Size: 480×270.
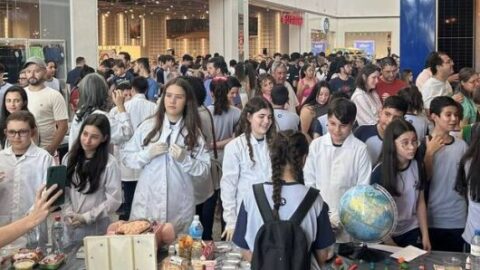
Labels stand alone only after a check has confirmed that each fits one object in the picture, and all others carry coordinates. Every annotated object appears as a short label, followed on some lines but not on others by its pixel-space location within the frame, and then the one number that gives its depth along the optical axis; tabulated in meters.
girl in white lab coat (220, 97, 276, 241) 4.32
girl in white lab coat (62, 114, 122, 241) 4.23
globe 3.51
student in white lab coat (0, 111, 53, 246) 4.23
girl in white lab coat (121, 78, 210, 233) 4.35
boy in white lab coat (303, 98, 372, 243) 4.16
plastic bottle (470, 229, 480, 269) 3.47
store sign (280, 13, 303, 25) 30.16
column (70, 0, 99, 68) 12.95
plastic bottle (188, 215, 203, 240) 3.93
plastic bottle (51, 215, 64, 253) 3.95
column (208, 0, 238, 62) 20.94
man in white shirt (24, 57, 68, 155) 6.32
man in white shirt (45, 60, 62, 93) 9.62
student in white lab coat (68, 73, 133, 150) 5.84
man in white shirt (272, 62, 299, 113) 8.69
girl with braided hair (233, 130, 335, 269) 2.94
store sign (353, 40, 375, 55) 34.09
